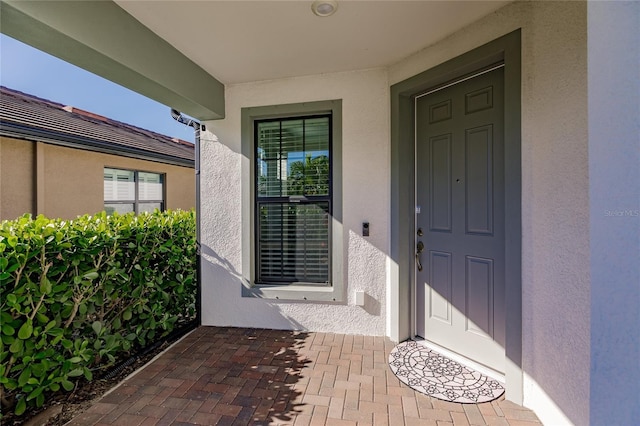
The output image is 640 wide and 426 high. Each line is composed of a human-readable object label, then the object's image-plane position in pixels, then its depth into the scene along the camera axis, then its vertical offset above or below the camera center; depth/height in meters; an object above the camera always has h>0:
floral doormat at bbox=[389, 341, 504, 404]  2.16 -1.36
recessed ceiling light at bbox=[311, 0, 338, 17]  2.03 +1.48
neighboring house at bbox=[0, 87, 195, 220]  4.60 +0.99
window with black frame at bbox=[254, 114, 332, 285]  3.38 +0.15
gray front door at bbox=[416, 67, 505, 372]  2.34 -0.06
